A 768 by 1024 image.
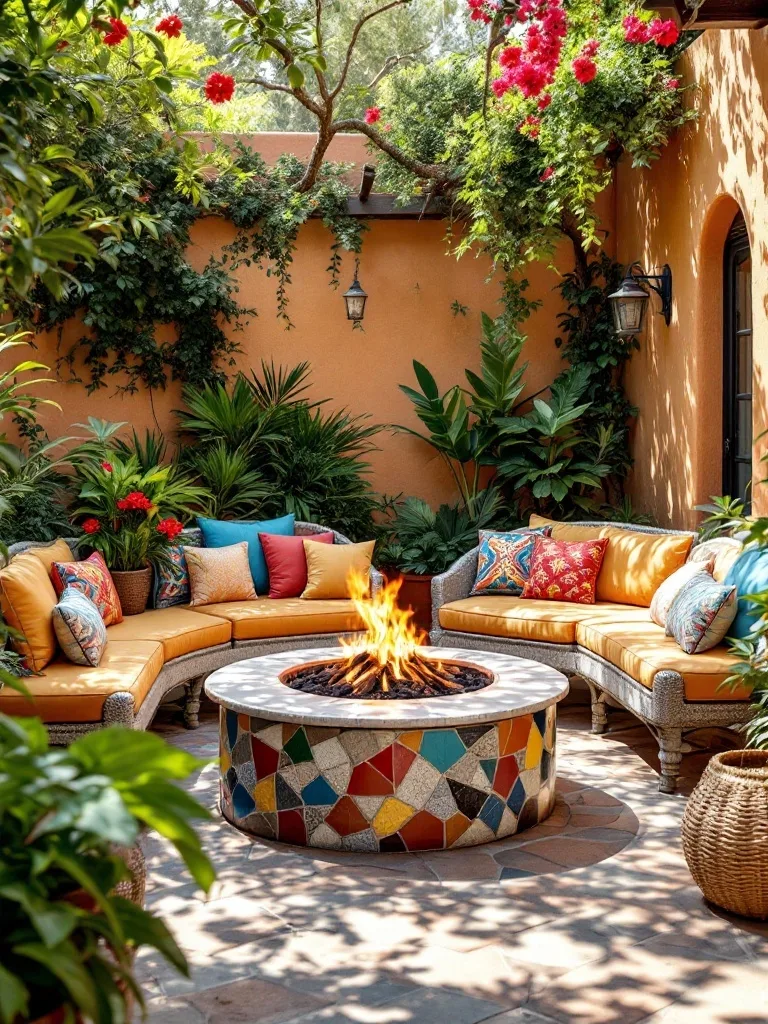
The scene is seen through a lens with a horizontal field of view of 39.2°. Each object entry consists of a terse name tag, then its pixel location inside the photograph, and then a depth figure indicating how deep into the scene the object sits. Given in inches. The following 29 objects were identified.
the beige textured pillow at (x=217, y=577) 265.4
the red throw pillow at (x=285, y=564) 273.7
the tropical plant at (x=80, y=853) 46.7
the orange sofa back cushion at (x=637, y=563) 247.4
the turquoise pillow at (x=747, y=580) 190.8
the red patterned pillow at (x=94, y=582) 222.2
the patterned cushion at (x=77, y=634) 196.4
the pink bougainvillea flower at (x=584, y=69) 238.2
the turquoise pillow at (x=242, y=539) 278.4
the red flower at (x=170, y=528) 258.1
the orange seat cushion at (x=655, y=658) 187.3
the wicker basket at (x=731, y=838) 131.6
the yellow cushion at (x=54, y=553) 224.4
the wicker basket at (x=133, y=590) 254.2
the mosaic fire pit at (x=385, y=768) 161.5
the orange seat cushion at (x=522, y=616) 239.6
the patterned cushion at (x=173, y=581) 263.1
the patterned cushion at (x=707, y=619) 192.7
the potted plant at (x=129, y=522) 255.0
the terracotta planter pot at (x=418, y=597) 300.8
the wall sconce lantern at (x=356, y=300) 313.1
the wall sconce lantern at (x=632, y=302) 271.3
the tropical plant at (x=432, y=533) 299.4
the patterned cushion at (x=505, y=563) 267.4
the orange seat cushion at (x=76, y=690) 182.1
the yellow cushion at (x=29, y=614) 192.7
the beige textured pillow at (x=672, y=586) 215.9
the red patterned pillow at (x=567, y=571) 257.9
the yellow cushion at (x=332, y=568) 270.5
